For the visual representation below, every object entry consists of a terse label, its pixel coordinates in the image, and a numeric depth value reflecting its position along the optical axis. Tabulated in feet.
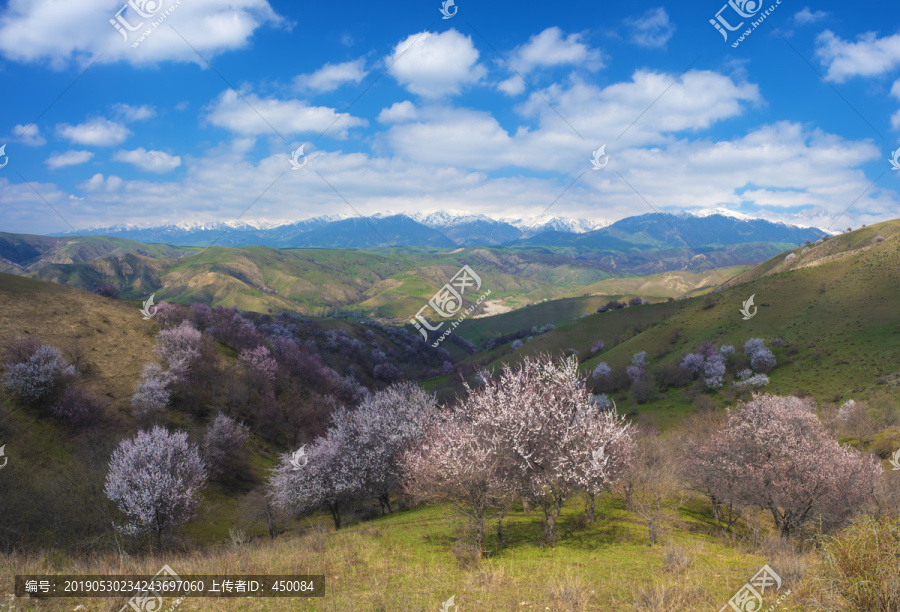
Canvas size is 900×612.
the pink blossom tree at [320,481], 110.34
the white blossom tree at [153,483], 96.48
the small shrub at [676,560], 50.70
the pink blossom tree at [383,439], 112.37
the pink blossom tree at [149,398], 153.89
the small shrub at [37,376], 133.49
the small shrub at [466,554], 56.74
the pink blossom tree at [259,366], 213.87
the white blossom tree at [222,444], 145.59
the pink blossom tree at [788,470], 77.25
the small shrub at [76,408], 135.03
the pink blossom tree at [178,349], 181.68
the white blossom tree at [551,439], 62.49
